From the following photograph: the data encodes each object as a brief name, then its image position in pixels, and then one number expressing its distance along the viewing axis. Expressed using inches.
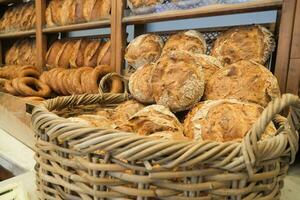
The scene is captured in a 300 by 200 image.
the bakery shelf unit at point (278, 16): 31.4
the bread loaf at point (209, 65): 31.9
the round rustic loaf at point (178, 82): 27.7
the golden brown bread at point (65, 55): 65.0
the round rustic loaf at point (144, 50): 45.7
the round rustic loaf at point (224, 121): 21.8
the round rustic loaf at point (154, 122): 23.3
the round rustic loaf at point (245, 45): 34.4
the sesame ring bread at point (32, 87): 57.1
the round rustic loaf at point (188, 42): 41.1
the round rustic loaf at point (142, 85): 31.7
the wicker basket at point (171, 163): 15.5
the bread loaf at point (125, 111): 29.9
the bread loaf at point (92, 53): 59.4
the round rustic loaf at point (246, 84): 27.3
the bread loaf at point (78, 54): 62.0
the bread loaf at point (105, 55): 55.7
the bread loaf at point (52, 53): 69.2
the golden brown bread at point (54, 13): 66.8
